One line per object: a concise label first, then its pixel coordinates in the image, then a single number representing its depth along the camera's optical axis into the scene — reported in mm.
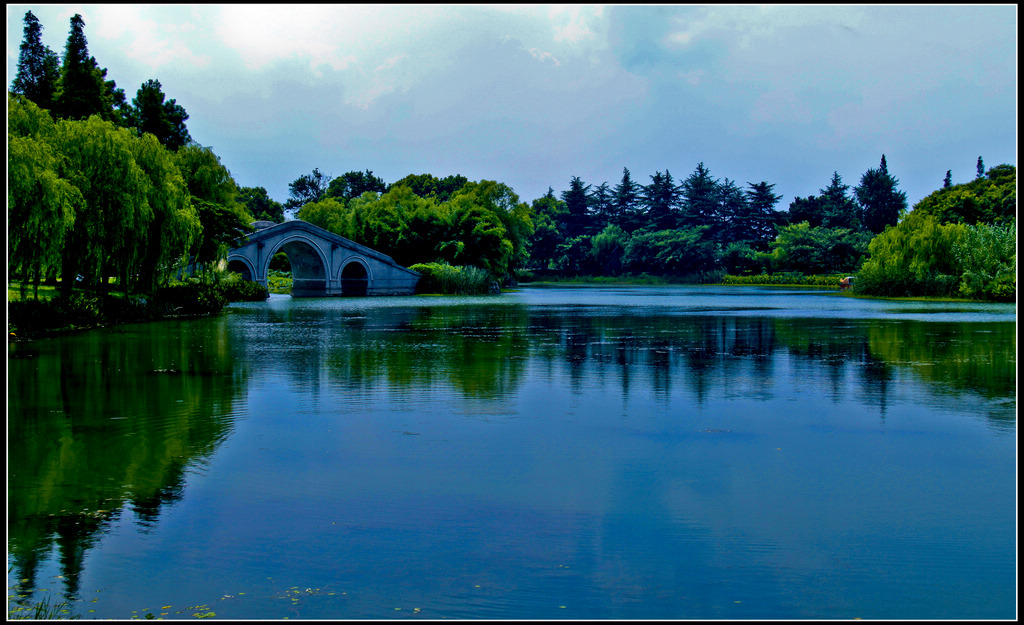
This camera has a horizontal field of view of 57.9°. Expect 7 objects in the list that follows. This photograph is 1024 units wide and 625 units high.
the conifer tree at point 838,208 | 89125
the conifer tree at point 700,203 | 95500
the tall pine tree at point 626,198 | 103812
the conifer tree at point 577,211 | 104250
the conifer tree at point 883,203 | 99500
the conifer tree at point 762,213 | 94438
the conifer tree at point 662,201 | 98688
